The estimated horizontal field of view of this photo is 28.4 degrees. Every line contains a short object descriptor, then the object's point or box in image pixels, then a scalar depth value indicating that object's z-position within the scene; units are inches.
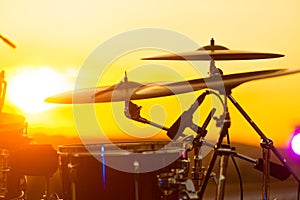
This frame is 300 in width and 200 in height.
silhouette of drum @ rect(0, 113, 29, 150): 119.8
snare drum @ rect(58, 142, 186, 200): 101.4
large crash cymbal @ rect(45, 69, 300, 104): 107.9
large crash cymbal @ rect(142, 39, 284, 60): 112.8
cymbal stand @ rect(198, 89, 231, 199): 110.7
